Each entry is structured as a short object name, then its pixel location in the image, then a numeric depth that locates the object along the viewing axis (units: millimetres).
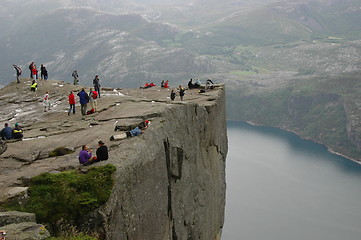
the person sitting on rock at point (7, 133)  23562
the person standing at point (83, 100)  29136
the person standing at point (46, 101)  34062
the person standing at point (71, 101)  29689
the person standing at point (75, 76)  46694
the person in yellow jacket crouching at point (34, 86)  39875
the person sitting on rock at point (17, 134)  23188
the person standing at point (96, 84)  35916
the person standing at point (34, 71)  42641
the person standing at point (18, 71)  41562
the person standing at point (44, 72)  44625
